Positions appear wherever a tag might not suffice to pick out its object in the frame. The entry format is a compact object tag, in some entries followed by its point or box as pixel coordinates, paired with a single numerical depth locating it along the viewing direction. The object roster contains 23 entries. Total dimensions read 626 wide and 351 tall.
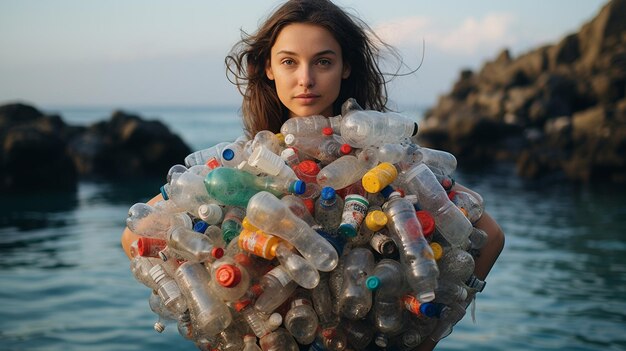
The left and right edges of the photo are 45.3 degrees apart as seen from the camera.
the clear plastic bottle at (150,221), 3.07
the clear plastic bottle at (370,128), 3.12
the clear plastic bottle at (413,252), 2.74
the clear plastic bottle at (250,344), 2.85
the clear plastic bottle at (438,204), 2.92
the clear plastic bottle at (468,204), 3.11
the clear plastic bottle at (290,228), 2.71
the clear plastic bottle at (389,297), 2.77
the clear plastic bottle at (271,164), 2.94
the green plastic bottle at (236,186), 2.92
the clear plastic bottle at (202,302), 2.81
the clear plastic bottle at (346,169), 2.97
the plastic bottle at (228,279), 2.68
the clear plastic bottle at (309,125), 3.24
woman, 3.32
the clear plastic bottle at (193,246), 2.81
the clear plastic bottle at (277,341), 2.79
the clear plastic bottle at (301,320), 2.75
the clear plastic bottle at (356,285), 2.73
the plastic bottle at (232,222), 2.89
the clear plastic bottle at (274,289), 2.74
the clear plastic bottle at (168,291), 2.92
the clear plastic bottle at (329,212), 2.89
